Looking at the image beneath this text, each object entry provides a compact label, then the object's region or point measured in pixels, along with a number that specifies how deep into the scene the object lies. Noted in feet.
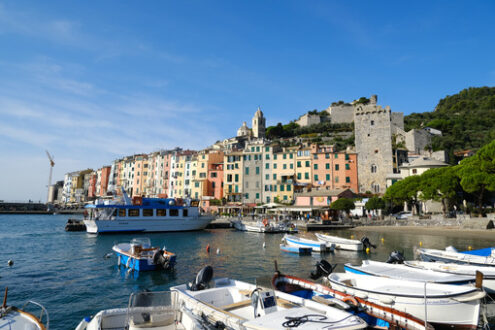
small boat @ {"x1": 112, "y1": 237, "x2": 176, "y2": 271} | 55.52
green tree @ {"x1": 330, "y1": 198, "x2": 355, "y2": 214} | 148.66
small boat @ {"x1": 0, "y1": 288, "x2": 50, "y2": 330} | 21.65
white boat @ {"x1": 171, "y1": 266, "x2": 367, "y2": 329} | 20.18
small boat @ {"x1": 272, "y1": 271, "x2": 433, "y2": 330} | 25.43
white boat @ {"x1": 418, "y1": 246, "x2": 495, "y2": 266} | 48.91
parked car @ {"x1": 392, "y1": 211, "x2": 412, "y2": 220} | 144.77
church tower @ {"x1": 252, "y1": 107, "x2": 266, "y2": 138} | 350.43
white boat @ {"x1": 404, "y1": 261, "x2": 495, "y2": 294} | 38.29
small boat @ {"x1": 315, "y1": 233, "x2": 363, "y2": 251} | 79.20
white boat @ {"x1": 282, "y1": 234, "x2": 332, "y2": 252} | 79.00
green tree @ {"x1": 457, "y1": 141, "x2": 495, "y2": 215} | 115.55
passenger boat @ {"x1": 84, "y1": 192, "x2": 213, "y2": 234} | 124.36
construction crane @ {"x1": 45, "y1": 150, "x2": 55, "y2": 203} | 446.03
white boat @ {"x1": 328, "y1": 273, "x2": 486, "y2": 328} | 27.22
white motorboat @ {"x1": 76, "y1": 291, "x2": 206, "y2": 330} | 22.27
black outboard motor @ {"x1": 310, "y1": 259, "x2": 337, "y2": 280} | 41.93
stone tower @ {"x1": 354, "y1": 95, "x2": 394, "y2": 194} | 188.55
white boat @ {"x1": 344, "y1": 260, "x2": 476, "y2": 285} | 35.01
